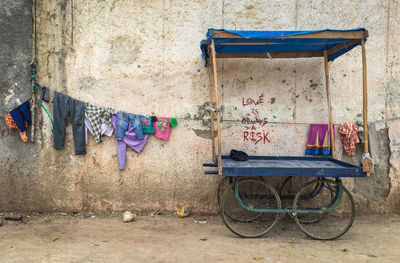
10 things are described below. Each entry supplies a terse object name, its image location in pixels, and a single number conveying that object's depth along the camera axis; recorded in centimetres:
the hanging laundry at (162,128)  468
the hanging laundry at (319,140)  464
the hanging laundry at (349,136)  460
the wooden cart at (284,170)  365
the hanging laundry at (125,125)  461
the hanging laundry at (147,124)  467
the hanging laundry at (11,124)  459
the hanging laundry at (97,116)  464
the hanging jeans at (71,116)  464
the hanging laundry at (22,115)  456
